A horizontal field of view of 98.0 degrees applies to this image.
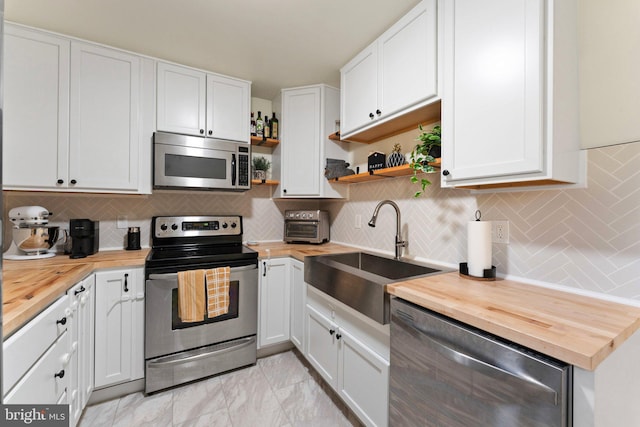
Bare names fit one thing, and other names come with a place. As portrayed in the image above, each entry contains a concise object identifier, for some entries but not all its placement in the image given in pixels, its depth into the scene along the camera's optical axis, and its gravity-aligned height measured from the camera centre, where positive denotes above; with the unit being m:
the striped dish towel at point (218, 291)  1.95 -0.56
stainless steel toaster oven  2.69 -0.13
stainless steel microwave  2.10 +0.40
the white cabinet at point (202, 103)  2.16 +0.90
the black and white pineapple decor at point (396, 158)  1.94 +0.40
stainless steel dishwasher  0.78 -0.54
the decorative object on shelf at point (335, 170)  2.46 +0.39
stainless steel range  1.86 -0.76
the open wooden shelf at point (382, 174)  1.77 +0.29
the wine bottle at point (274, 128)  2.74 +0.84
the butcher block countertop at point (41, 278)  1.00 -0.34
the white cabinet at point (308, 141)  2.50 +0.66
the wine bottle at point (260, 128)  2.66 +0.81
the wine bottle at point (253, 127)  2.64 +0.82
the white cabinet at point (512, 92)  1.06 +0.51
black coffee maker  1.88 -0.18
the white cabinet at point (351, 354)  1.38 -0.82
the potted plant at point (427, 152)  1.60 +0.37
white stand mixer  1.76 -0.15
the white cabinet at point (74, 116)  1.73 +0.65
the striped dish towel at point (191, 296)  1.88 -0.57
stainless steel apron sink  1.35 -0.39
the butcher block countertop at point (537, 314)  0.77 -0.34
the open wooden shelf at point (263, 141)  2.62 +0.69
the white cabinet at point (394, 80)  1.50 +0.84
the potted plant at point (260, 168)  2.72 +0.45
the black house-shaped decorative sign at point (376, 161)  2.03 +0.39
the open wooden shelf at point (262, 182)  2.58 +0.29
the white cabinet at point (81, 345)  1.46 -0.77
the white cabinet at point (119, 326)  1.76 -0.75
